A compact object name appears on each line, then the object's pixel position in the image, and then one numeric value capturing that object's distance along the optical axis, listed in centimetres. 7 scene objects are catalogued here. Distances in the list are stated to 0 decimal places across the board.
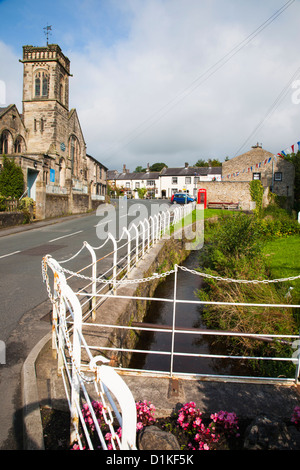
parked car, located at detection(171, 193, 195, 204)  3791
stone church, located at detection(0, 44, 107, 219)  2883
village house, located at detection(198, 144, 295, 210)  3522
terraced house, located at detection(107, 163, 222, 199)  6906
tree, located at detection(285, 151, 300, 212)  4397
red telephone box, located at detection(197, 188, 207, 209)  3456
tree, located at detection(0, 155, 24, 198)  2038
